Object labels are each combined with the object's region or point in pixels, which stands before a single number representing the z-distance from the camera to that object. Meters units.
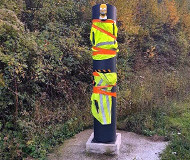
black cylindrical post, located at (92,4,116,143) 3.42
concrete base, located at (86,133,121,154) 3.59
